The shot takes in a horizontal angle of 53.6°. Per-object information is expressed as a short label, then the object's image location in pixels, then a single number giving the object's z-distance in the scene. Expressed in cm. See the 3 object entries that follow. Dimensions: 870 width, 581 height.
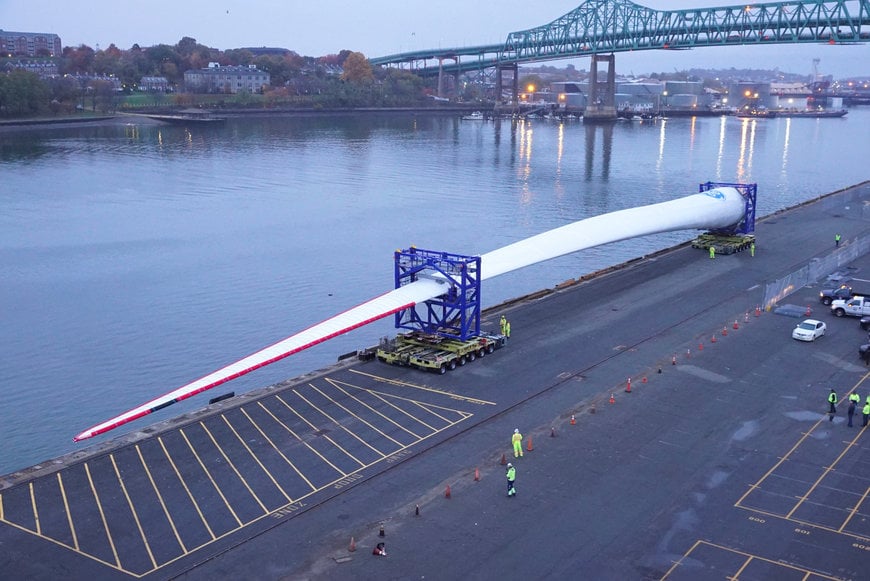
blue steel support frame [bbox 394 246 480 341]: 4119
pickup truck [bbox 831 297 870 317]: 4778
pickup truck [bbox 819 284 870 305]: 5028
